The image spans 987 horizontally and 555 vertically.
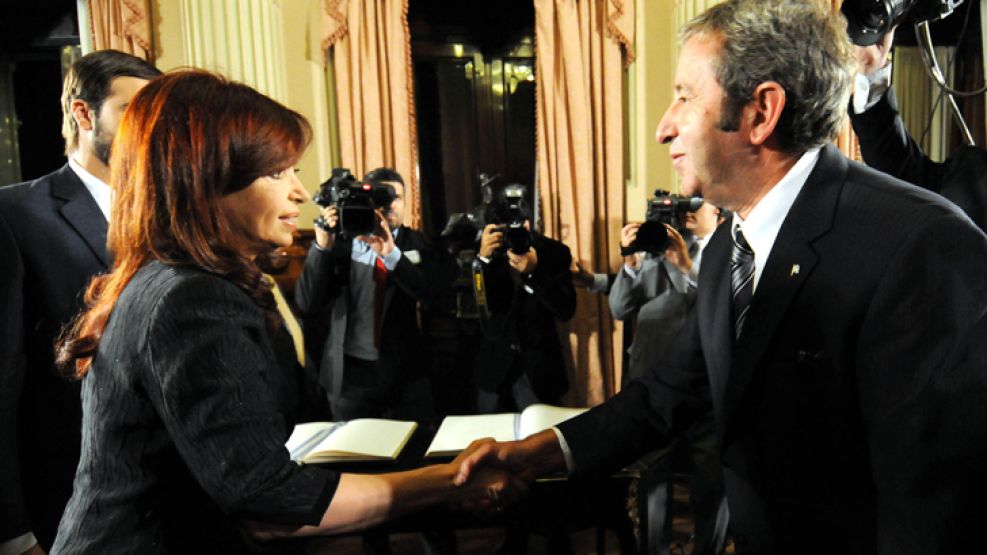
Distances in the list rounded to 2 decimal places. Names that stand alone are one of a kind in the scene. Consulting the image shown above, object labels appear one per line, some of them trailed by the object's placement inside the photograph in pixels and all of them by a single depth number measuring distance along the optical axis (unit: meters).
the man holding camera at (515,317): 3.01
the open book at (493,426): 1.43
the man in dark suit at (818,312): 0.87
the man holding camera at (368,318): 2.79
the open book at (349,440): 1.35
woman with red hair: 0.93
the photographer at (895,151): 1.56
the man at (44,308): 1.43
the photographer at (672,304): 2.27
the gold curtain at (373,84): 4.07
